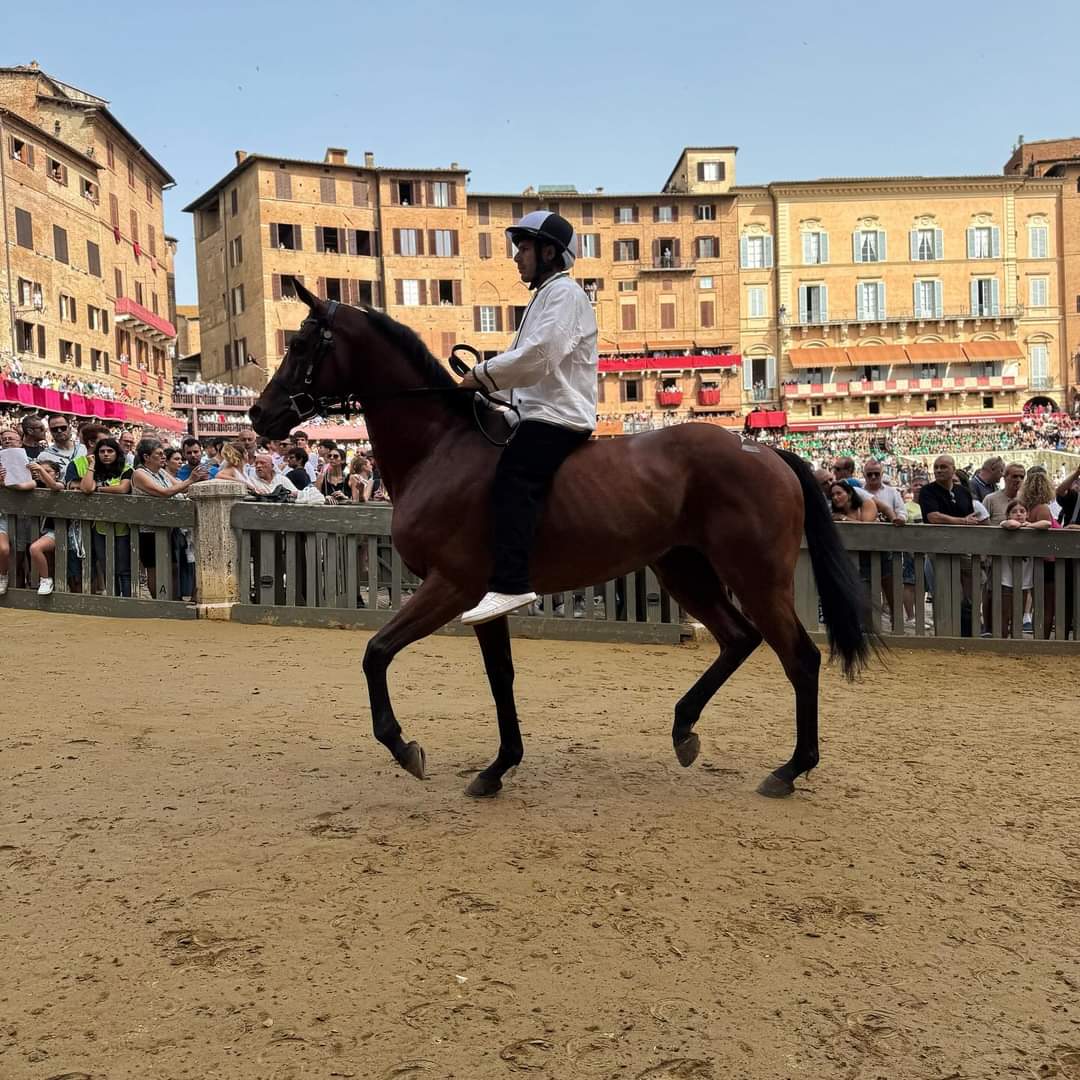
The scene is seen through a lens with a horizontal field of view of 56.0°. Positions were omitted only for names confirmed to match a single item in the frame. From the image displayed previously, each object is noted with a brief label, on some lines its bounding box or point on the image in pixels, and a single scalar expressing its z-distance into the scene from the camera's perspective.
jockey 4.64
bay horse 4.86
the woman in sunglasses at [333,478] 13.02
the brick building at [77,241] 41.88
